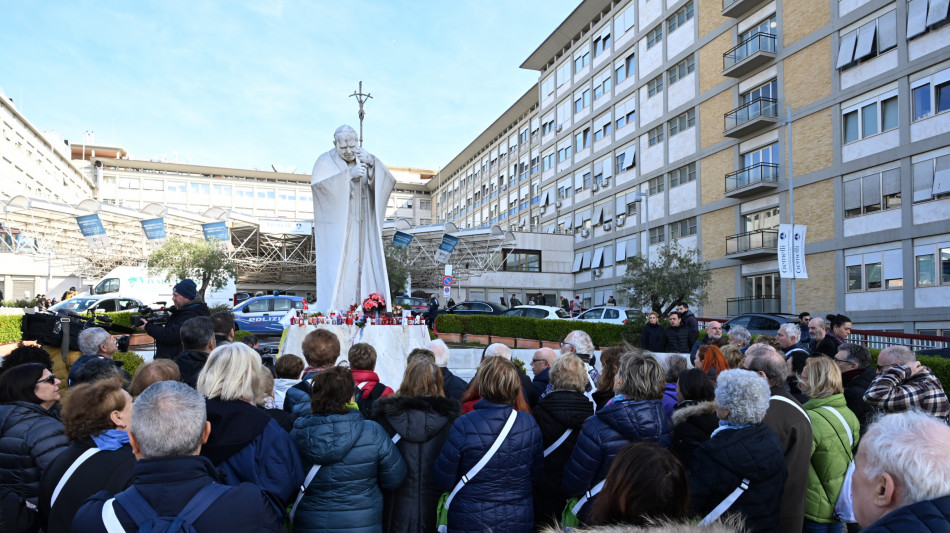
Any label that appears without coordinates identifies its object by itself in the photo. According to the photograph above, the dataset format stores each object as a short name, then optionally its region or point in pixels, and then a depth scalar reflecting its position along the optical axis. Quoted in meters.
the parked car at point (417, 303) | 32.14
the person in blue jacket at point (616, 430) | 3.65
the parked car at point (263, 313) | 22.03
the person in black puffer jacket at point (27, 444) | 3.37
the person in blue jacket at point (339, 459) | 3.57
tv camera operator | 6.46
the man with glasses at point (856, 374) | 5.29
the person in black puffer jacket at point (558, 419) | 4.26
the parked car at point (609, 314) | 26.14
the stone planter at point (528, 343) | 20.53
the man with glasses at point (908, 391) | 4.69
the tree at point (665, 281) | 26.73
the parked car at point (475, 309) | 30.12
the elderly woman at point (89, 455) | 2.92
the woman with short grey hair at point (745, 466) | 3.36
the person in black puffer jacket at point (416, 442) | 3.98
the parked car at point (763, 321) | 20.25
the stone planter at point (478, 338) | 22.19
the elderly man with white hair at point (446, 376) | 5.24
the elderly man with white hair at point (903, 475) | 1.87
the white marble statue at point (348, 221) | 12.38
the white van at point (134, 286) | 33.56
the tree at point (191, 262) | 38.59
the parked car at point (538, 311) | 26.22
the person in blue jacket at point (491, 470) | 3.76
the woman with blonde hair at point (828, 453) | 4.22
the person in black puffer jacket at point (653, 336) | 11.36
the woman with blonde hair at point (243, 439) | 3.26
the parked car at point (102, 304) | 25.12
